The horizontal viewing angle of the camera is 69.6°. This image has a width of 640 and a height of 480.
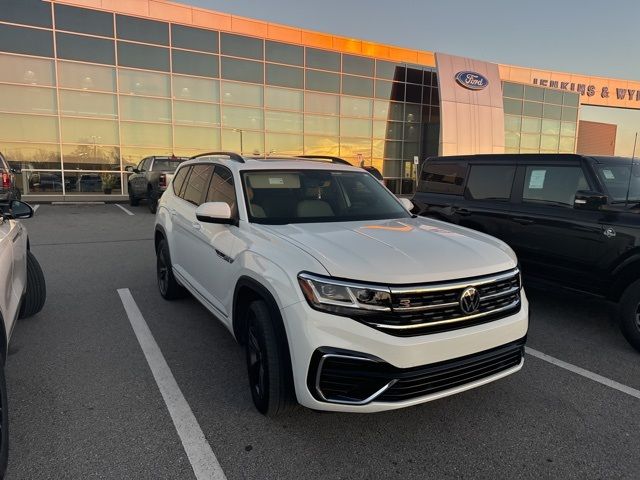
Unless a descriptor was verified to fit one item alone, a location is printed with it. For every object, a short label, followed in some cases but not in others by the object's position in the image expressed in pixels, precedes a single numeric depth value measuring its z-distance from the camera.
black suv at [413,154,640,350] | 4.45
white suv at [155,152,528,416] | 2.50
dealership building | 18.02
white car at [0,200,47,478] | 2.48
